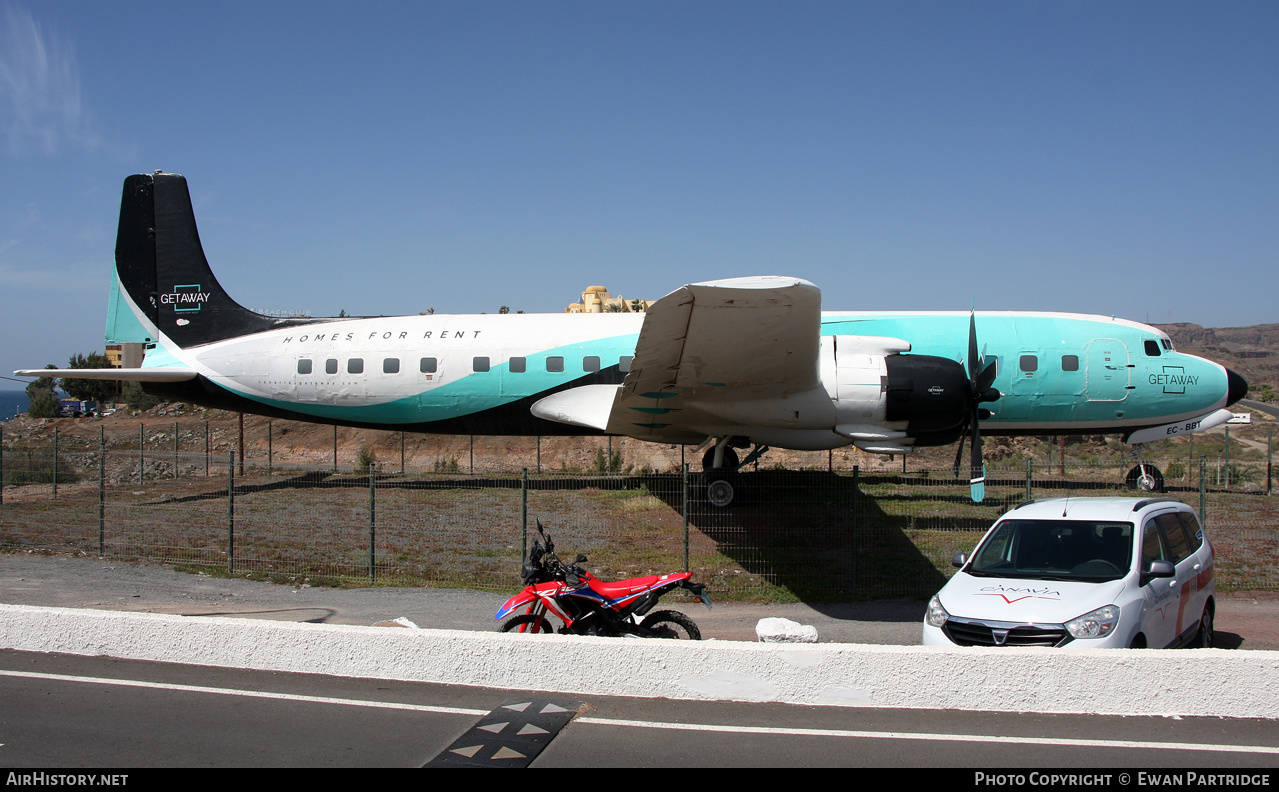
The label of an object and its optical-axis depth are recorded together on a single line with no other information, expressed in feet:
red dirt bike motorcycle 24.21
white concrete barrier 18.01
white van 21.54
